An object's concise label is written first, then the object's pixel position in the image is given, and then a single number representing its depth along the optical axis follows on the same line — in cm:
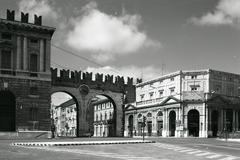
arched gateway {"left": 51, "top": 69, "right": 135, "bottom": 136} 7356
